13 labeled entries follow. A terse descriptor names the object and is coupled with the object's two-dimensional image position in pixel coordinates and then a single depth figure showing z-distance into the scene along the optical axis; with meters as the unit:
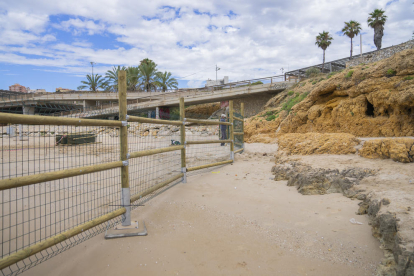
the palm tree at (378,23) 27.95
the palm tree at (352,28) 31.86
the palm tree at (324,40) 29.70
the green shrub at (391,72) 8.08
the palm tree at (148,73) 38.38
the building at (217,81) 42.62
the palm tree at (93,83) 41.31
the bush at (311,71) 21.16
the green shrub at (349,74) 9.22
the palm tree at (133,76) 37.44
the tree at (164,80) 39.03
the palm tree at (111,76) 38.69
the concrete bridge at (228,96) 24.09
